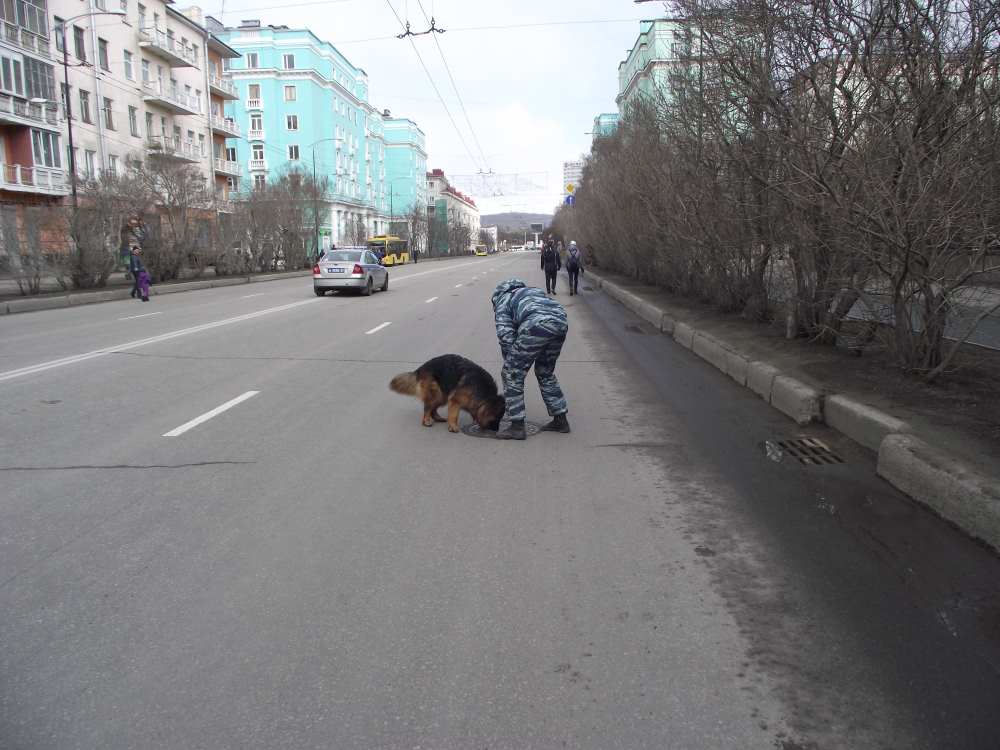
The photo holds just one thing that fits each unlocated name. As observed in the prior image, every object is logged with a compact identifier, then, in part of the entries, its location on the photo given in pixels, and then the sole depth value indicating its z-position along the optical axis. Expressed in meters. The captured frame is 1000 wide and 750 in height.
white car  23.72
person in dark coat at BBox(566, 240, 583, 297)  23.94
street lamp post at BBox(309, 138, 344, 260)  49.88
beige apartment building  35.41
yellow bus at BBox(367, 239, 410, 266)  65.74
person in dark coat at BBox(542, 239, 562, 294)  23.69
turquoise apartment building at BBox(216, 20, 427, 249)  75.94
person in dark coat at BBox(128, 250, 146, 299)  22.31
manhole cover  6.66
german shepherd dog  6.60
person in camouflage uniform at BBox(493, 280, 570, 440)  6.26
